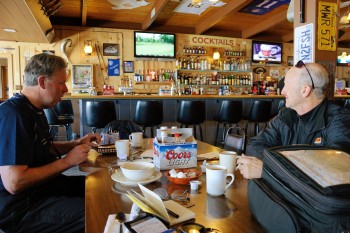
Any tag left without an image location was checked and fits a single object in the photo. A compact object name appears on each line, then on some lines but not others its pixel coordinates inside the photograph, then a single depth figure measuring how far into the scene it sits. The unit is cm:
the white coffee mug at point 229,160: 138
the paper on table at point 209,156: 175
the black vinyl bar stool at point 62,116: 475
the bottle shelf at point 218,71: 809
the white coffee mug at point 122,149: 176
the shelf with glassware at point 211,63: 811
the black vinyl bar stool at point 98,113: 426
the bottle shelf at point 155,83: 792
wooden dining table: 86
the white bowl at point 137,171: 123
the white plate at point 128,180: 122
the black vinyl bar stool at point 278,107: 565
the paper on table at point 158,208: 84
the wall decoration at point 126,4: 611
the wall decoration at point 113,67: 766
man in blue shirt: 135
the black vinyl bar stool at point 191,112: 485
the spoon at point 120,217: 84
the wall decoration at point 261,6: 615
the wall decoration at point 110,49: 761
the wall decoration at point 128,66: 774
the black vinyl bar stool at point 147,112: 451
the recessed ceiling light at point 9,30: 577
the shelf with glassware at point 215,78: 814
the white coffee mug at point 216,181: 109
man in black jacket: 154
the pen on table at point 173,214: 88
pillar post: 235
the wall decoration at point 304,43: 238
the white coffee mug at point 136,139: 214
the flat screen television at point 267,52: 871
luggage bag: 66
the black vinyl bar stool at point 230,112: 516
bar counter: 472
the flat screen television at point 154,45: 767
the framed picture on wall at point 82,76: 736
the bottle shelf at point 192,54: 818
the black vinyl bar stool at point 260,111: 542
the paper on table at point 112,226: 79
